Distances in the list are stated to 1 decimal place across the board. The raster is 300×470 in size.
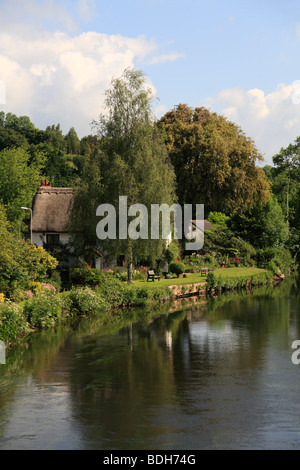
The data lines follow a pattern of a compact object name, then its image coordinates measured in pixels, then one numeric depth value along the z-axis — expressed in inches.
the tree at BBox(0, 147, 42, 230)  2635.3
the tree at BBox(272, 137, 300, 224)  3053.6
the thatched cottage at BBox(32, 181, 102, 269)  1834.4
